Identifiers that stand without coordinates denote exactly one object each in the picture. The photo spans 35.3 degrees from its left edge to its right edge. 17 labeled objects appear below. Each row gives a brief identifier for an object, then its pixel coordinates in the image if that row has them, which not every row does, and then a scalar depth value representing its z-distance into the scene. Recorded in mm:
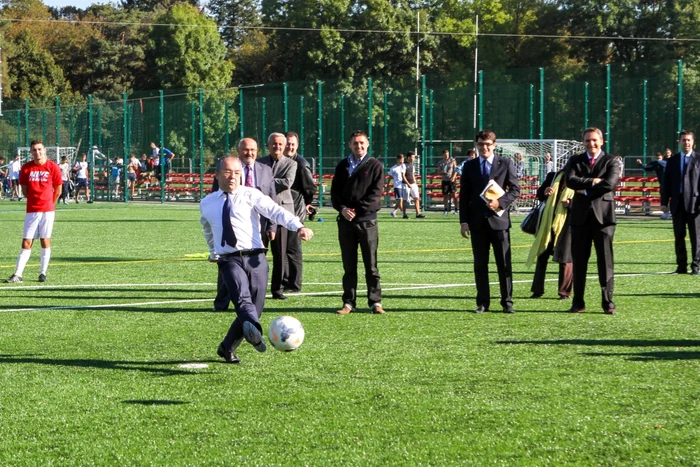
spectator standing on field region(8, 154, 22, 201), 50781
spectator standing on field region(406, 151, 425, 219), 33281
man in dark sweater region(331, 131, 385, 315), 11859
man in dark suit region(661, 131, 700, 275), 15898
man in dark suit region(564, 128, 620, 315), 11719
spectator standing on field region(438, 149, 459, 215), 34719
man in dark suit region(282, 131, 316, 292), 13750
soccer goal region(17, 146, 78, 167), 52500
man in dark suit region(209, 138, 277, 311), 11852
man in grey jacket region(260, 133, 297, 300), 13195
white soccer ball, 8148
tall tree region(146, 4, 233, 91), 83875
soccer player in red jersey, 15008
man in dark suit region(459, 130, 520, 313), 11867
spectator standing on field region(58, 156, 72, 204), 44656
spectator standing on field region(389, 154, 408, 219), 32781
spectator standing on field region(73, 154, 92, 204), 46344
